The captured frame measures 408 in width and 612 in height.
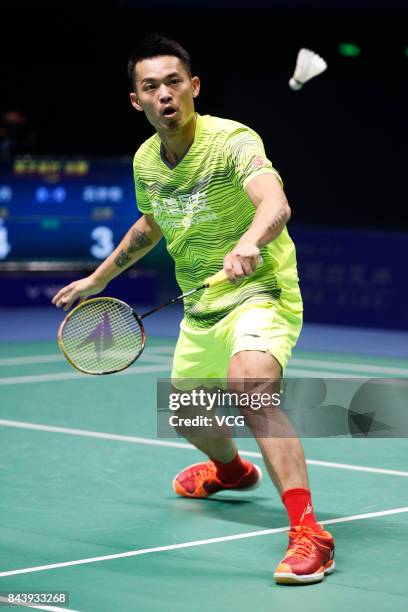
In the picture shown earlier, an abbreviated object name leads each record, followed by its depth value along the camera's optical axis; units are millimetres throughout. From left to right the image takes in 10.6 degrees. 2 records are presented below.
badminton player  7251
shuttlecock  12280
